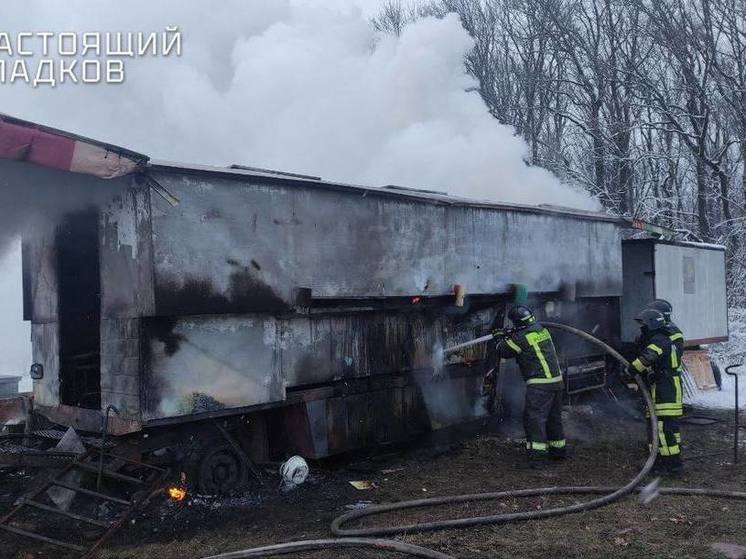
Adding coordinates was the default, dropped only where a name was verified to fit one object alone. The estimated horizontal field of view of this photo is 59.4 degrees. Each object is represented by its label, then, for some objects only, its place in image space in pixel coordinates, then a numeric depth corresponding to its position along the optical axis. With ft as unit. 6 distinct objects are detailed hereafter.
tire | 19.17
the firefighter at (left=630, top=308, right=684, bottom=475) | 21.70
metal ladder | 15.16
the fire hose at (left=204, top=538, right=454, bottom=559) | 14.24
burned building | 17.98
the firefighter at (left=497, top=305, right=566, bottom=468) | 23.49
